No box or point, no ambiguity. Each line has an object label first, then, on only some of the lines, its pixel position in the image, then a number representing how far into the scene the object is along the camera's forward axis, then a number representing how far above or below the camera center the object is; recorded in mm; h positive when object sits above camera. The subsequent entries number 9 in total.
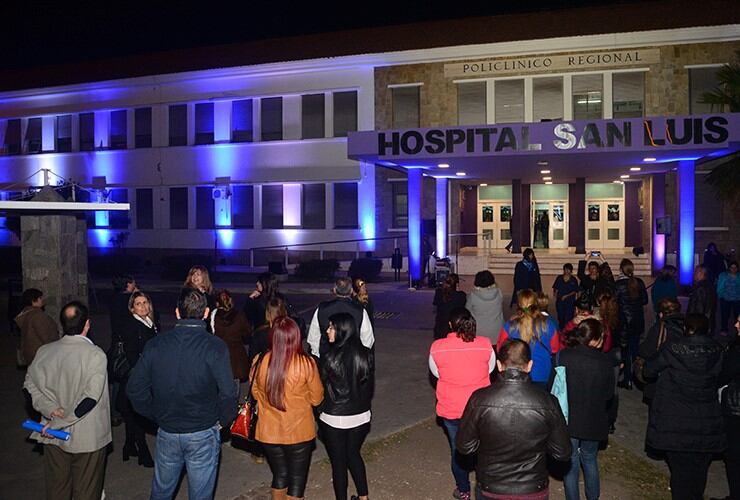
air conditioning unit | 28859 +2303
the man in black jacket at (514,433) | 3949 -1150
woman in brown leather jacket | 4941 -1190
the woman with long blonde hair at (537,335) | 6234 -880
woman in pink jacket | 5465 -1011
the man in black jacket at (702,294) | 10141 -800
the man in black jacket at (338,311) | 6617 -747
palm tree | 18266 +2243
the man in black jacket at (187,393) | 4625 -1064
